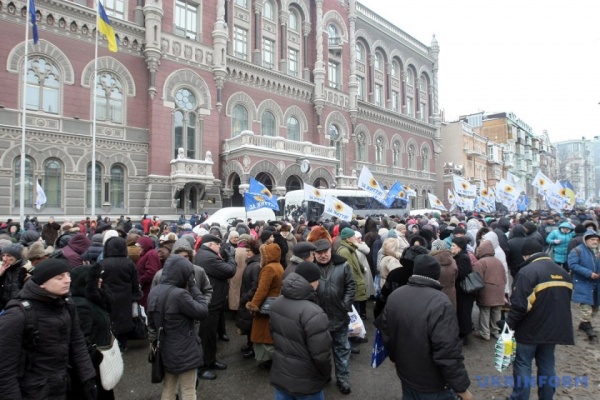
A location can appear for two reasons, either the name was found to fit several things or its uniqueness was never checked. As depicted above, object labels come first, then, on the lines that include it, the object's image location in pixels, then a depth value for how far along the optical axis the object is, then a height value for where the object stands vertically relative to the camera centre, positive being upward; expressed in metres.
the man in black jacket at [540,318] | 3.82 -1.23
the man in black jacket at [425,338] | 2.86 -1.10
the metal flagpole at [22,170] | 13.76 +1.37
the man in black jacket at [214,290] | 5.05 -1.26
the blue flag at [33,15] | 14.00 +7.45
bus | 22.14 -0.04
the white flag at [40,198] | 14.73 +0.31
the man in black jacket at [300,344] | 2.97 -1.18
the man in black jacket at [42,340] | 2.42 -0.96
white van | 15.63 -0.46
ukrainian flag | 15.48 +7.73
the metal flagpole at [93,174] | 15.64 +1.36
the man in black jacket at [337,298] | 4.51 -1.18
